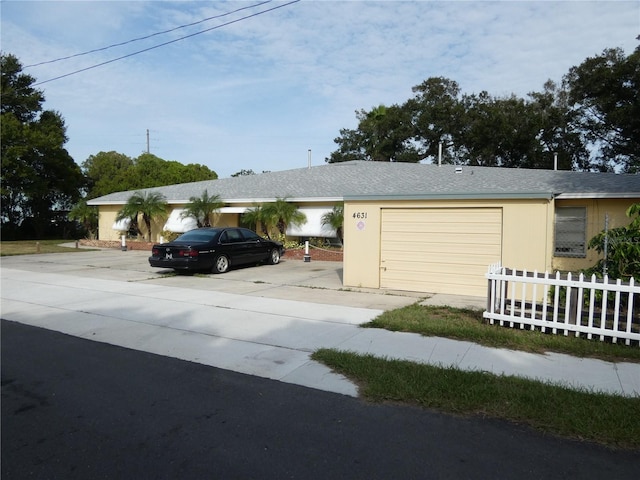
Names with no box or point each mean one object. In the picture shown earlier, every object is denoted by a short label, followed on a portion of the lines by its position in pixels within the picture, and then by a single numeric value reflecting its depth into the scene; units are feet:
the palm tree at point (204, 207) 69.41
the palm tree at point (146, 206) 76.84
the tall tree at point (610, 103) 82.23
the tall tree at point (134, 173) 134.92
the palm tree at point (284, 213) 62.59
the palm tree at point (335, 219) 59.36
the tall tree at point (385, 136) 123.85
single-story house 30.71
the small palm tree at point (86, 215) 92.73
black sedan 42.24
